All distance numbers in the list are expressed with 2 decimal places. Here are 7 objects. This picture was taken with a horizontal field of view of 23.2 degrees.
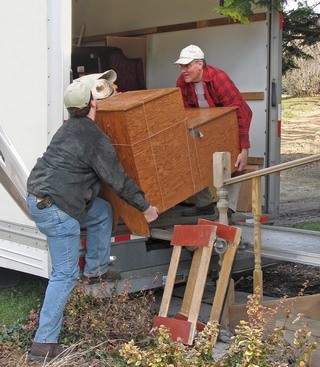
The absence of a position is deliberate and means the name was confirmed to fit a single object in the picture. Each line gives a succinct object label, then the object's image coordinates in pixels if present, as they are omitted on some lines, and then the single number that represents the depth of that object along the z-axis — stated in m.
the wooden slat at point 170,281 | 5.05
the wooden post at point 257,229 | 4.99
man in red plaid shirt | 5.93
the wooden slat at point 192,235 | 4.94
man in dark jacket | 4.75
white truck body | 5.19
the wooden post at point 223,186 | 5.18
